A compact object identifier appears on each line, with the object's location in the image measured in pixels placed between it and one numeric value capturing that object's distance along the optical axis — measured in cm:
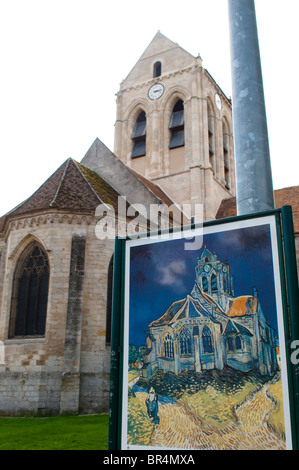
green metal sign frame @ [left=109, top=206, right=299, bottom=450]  254
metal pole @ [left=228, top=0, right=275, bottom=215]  337
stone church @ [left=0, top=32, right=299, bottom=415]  1320
